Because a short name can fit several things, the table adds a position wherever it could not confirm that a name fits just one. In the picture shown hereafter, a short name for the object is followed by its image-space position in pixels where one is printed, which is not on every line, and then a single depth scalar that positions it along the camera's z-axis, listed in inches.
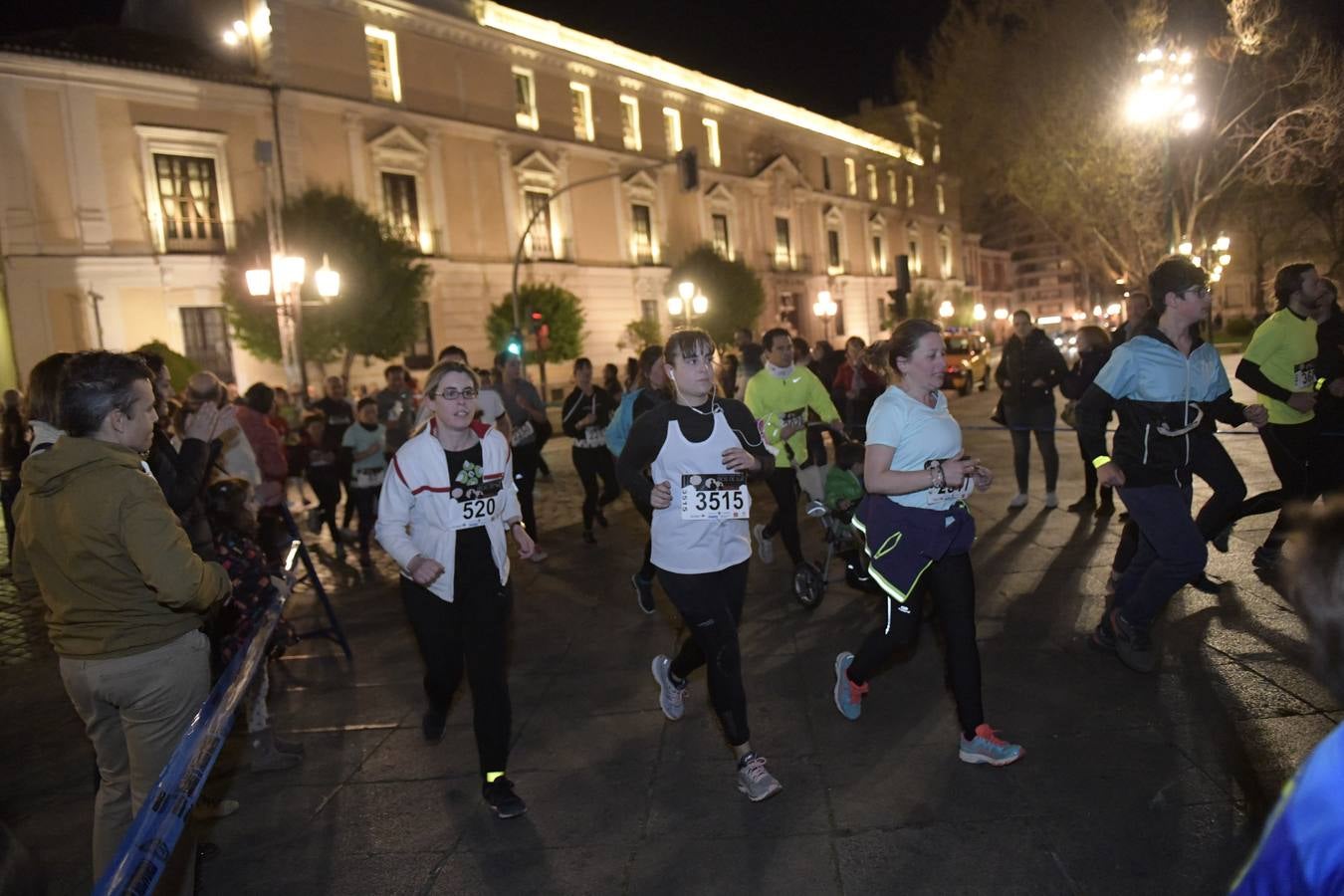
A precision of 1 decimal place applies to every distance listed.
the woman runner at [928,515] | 145.5
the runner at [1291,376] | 224.8
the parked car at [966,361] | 1058.7
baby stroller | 233.9
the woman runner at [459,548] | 146.6
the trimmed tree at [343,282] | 1037.8
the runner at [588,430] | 363.6
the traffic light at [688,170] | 818.8
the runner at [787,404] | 257.6
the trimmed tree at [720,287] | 1585.9
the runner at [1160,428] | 173.5
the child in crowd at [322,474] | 388.2
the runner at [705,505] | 145.2
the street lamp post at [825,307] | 1390.3
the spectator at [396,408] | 375.6
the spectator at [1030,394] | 357.4
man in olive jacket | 108.4
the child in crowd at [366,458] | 356.8
